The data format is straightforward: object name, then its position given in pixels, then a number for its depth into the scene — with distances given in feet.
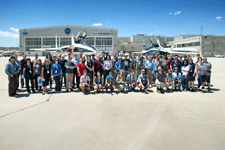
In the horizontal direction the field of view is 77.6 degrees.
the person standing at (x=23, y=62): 22.17
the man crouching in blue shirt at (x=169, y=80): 23.59
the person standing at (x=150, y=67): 27.76
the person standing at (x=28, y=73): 21.94
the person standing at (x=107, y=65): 25.08
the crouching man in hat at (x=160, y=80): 22.76
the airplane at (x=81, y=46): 65.41
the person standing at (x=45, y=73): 21.80
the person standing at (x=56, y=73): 22.36
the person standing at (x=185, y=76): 23.97
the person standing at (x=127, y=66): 26.48
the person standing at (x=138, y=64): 28.01
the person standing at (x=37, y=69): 22.98
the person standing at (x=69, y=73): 23.34
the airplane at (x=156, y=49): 82.48
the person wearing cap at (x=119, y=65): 25.75
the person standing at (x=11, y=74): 19.99
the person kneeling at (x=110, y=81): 22.90
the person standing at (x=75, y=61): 25.31
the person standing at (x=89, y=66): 24.71
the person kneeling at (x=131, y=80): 23.62
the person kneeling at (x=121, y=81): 22.70
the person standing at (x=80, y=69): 23.75
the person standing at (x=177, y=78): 23.92
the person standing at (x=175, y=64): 27.30
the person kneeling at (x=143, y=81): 22.93
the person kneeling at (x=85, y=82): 21.78
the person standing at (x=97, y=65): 24.48
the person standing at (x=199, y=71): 23.95
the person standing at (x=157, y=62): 28.70
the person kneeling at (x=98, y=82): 22.59
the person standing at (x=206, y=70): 23.35
